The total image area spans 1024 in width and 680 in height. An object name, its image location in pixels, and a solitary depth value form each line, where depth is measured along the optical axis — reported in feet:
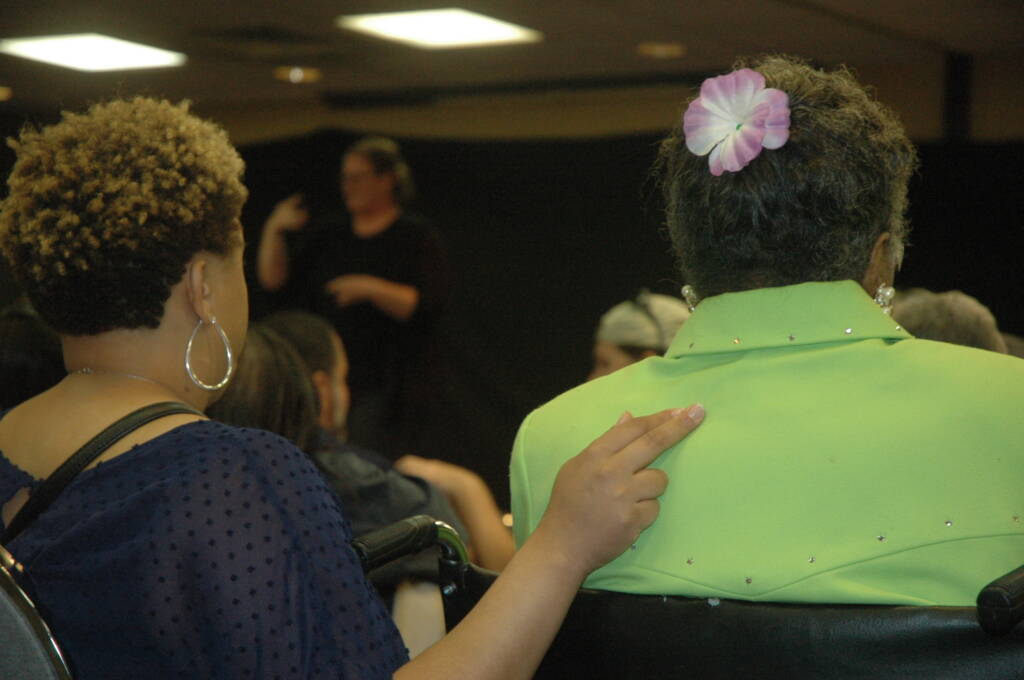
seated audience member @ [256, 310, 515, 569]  15.12
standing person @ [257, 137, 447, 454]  30.09
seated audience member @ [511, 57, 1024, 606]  6.03
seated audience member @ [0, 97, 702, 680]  6.66
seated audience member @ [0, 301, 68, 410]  13.91
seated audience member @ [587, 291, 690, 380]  21.54
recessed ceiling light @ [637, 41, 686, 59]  31.65
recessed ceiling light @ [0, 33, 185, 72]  30.83
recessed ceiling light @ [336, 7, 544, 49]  28.02
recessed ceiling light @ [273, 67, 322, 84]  35.99
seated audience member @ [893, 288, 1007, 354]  14.61
